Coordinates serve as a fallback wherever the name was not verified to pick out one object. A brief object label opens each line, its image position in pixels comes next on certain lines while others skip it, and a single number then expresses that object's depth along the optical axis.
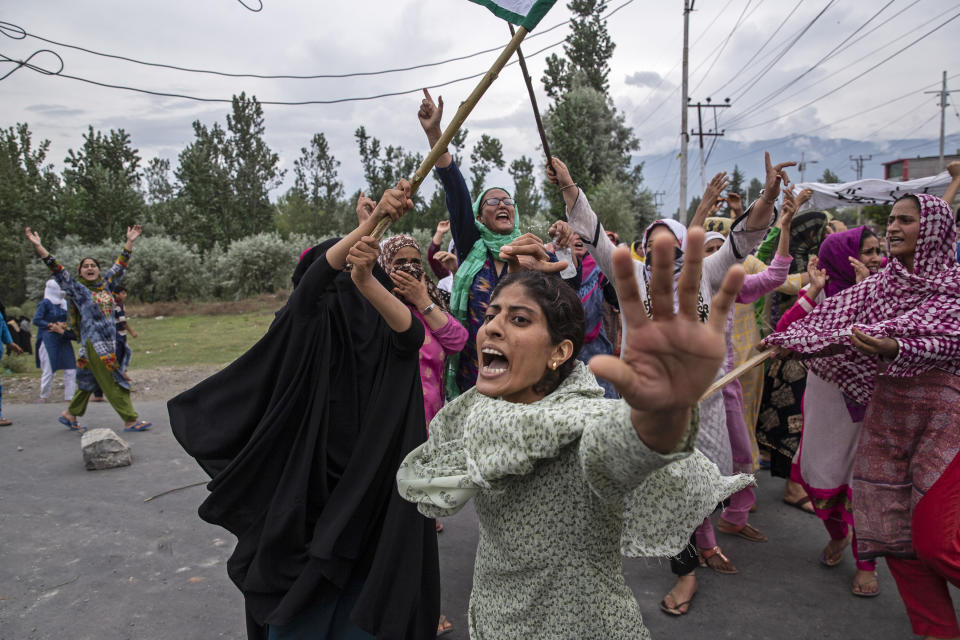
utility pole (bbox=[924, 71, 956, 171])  45.77
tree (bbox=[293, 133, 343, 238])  53.91
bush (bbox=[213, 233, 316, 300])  28.20
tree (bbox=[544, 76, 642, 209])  29.16
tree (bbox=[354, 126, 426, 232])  41.25
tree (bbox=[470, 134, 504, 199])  39.19
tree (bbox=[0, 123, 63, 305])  28.67
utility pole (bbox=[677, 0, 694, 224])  25.59
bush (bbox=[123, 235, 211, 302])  26.72
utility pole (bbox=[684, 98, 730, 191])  34.03
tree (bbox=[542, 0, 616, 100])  39.06
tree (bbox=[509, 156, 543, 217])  44.66
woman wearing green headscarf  3.64
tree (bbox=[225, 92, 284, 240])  43.81
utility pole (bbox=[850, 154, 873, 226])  83.44
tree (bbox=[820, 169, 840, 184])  107.54
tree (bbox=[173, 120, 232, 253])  37.72
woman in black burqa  2.32
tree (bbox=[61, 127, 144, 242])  30.77
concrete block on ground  5.77
